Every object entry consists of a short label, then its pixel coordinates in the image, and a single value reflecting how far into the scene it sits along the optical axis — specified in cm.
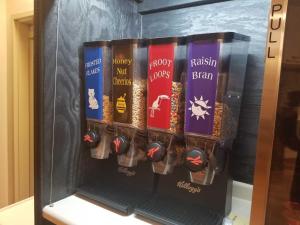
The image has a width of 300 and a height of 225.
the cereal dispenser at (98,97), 80
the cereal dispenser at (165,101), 68
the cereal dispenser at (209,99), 62
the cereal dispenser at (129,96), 75
